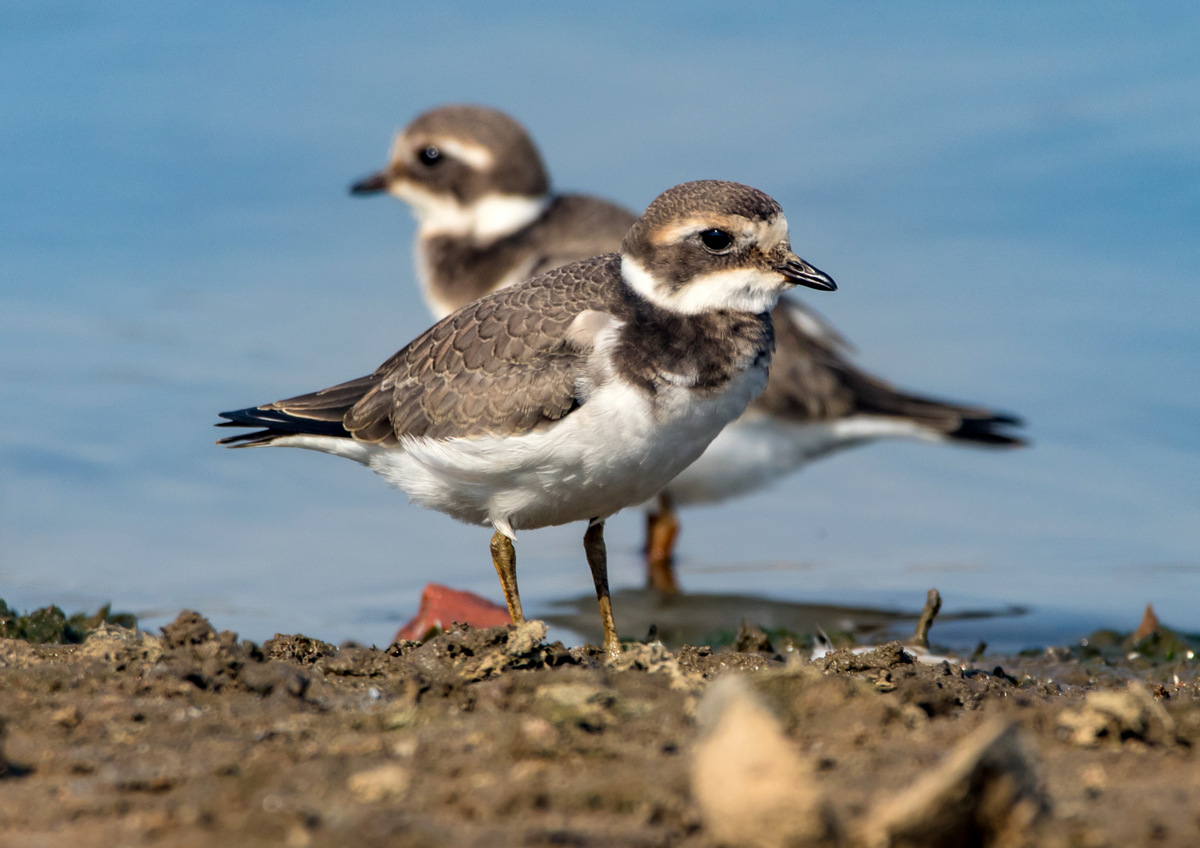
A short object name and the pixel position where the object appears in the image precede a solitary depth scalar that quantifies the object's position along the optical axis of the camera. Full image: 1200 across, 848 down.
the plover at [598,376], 10.87
